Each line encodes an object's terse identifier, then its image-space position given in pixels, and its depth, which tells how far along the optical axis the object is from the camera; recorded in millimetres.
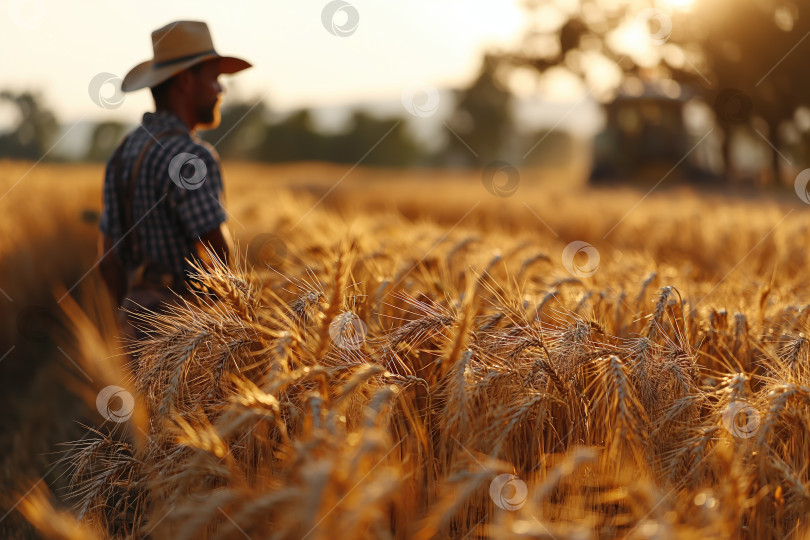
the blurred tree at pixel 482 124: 42719
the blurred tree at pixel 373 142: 47844
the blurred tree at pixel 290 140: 45281
